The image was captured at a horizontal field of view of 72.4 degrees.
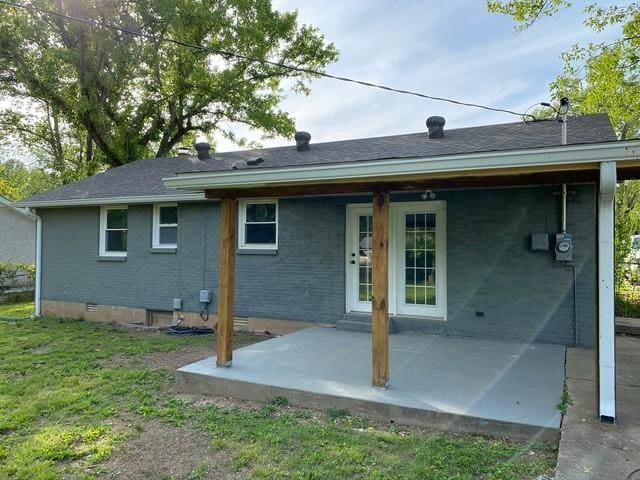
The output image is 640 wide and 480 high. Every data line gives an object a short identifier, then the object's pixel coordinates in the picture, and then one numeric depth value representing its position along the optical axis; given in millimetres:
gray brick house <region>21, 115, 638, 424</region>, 4109
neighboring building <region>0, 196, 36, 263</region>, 20078
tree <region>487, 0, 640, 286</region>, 10453
